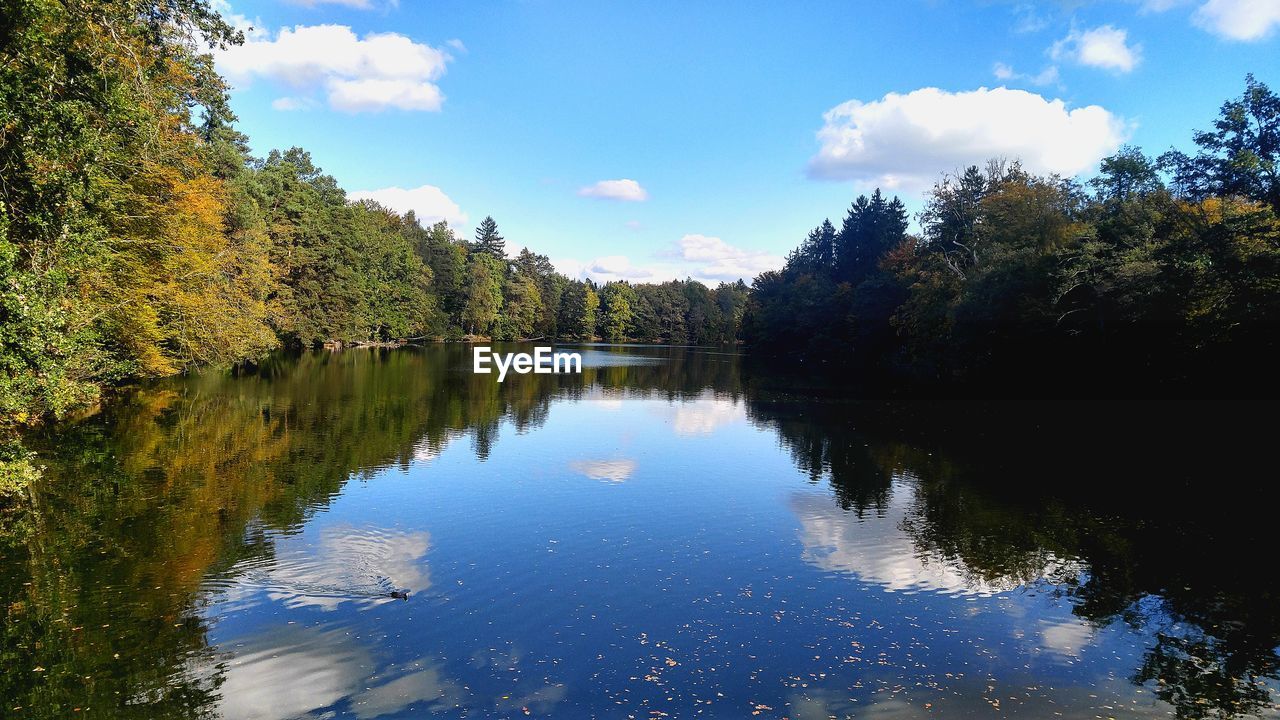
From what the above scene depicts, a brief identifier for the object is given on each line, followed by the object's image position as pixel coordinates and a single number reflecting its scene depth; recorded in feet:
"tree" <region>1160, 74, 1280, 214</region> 82.48
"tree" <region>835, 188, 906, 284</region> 254.06
